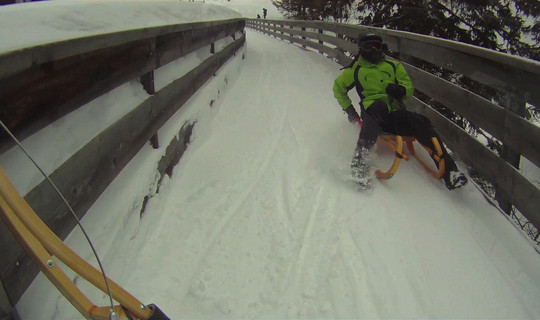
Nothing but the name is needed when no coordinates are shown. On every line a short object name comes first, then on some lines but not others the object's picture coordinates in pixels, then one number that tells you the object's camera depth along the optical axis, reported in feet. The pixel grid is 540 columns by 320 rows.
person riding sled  11.46
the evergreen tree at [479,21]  31.86
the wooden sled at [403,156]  11.14
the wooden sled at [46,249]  4.15
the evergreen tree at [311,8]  49.83
